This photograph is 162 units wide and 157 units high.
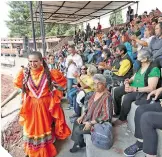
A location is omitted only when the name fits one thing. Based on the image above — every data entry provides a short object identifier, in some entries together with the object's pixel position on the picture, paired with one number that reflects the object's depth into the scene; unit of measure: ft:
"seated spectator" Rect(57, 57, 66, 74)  14.62
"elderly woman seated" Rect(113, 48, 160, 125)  6.90
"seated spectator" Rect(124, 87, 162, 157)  5.29
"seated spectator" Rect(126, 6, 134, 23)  24.78
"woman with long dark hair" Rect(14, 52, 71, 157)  7.26
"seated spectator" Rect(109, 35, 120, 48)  15.99
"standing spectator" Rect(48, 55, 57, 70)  11.01
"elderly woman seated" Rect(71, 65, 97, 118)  9.71
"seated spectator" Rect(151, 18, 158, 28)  15.67
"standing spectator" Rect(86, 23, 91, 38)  33.25
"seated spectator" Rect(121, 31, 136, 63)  11.13
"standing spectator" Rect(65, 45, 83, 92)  12.56
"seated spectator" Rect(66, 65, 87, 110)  10.81
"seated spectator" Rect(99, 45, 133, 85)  9.61
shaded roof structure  23.06
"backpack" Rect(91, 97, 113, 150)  6.40
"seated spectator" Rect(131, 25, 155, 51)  11.80
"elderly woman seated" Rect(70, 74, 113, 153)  6.92
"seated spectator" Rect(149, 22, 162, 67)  9.56
